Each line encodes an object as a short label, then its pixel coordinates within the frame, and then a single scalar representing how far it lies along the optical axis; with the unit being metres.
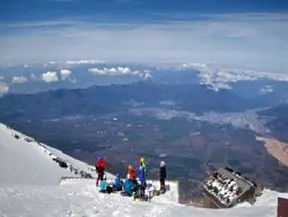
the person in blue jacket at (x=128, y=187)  29.39
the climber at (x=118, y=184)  30.20
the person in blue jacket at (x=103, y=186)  29.98
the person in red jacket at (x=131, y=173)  30.11
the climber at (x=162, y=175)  31.59
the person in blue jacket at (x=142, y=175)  30.91
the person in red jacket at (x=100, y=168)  31.64
